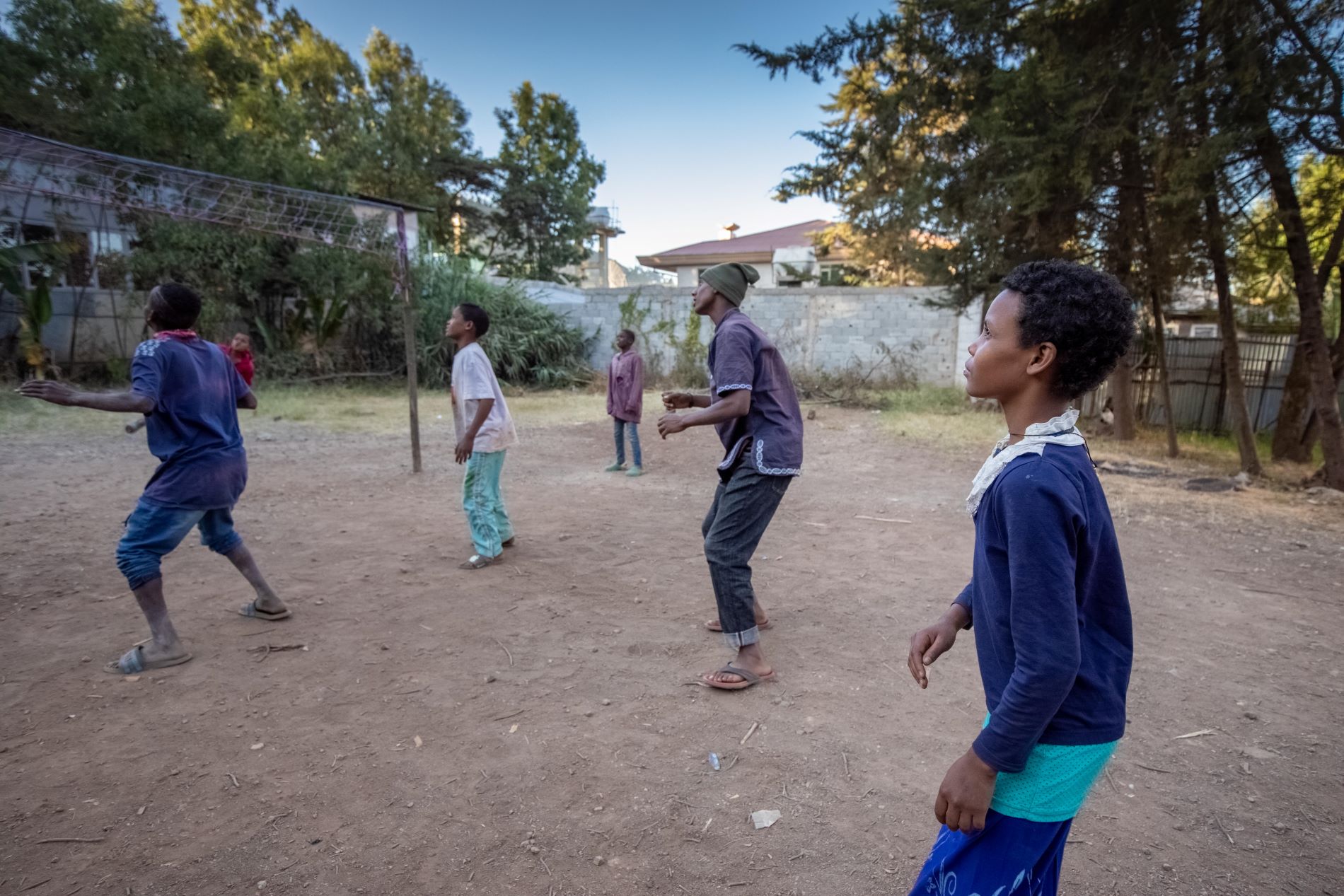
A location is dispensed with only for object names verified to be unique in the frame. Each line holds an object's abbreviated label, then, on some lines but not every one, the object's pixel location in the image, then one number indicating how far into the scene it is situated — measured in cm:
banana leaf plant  1275
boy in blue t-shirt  342
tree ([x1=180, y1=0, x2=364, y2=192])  1912
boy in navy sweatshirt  126
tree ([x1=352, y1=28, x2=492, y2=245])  2642
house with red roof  2733
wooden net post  792
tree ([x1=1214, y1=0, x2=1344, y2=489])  653
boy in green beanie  329
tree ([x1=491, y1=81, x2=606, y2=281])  2870
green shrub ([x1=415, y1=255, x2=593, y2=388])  1739
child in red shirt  909
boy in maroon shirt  802
